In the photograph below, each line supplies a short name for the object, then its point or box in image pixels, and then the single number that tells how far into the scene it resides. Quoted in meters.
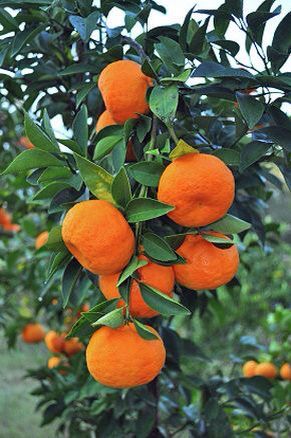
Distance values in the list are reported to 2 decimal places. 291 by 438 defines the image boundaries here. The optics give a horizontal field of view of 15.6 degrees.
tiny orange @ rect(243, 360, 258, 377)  1.70
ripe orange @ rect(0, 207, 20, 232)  2.23
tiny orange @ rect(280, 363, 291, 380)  1.62
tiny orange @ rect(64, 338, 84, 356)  1.95
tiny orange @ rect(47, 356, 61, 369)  2.00
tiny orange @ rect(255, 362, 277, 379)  1.65
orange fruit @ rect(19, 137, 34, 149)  2.03
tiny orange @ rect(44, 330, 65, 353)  1.93
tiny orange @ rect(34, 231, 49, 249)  1.54
